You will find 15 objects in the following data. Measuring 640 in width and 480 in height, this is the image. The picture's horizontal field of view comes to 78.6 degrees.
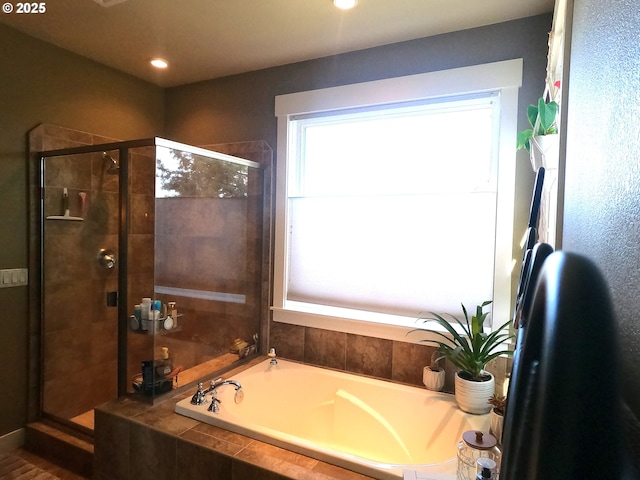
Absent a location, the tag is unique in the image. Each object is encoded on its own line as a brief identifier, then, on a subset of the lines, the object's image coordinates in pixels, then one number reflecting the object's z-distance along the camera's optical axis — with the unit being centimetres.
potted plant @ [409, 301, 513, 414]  204
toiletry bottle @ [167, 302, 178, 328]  247
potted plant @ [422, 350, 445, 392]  229
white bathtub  197
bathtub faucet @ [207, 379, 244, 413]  205
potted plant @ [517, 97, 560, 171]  119
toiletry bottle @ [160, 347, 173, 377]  236
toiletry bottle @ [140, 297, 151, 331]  233
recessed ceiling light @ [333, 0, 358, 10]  203
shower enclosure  231
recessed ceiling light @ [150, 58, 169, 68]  280
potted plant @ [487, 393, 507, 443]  165
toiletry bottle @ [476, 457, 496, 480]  98
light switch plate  244
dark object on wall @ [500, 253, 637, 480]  21
